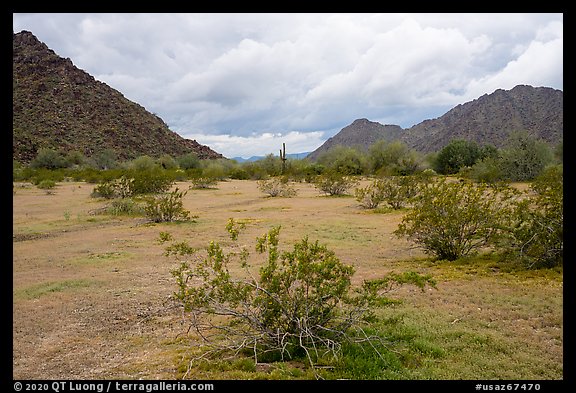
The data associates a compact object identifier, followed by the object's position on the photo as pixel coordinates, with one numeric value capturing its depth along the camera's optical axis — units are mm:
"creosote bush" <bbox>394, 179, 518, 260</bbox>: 9844
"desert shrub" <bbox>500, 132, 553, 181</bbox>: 33844
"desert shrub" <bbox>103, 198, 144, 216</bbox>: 20219
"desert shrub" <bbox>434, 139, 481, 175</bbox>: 52562
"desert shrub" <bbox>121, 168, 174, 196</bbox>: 26328
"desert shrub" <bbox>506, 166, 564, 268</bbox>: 8789
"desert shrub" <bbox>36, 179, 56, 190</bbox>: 32688
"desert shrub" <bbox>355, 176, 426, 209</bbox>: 20953
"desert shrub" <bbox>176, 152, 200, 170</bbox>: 64812
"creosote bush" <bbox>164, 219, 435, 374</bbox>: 5246
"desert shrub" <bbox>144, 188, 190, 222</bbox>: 17469
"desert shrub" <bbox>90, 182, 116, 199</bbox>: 26006
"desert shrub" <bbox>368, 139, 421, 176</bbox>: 52822
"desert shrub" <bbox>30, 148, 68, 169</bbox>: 53031
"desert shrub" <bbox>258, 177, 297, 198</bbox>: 29969
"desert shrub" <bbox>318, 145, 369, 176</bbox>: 57562
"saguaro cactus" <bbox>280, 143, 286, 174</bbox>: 58953
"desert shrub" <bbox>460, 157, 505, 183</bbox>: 31062
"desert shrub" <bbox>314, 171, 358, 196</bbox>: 29328
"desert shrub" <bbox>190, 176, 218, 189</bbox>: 37125
